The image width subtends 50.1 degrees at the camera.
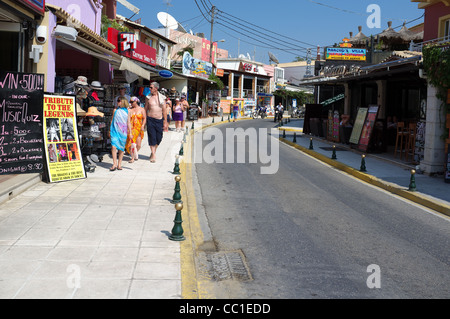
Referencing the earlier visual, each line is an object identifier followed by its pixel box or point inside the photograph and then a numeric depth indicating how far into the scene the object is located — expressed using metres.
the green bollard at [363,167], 13.78
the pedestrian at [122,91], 12.96
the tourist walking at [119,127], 11.60
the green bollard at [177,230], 6.53
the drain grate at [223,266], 5.61
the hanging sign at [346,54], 33.94
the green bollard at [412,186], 10.95
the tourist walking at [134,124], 12.73
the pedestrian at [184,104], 24.66
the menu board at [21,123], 8.89
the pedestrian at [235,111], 46.62
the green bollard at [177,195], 8.49
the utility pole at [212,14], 46.38
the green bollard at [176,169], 11.62
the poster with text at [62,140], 9.98
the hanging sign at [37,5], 9.98
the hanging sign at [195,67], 38.05
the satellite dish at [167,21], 44.62
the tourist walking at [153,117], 13.49
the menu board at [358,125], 18.79
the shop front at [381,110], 15.87
